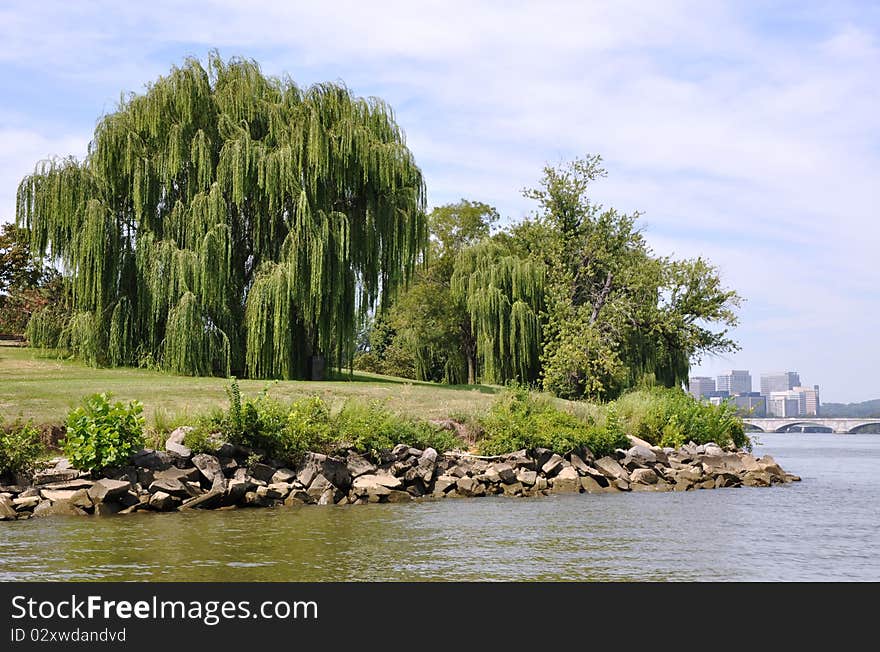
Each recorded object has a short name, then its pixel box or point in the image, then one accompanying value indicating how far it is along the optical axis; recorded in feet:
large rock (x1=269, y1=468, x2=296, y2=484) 64.18
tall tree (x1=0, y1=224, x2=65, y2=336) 131.95
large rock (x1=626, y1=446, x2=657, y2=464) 82.48
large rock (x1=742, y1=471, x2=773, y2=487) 82.69
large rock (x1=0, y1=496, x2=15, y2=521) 53.16
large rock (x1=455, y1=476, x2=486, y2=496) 70.23
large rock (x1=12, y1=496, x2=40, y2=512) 54.44
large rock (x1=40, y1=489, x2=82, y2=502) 55.77
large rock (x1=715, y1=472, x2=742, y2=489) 81.49
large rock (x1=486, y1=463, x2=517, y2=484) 72.69
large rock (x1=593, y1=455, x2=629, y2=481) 77.82
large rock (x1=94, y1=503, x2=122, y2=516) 55.57
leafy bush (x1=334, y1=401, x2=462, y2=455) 70.54
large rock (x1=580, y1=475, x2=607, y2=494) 75.56
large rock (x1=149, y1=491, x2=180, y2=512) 57.26
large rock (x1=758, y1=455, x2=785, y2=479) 86.99
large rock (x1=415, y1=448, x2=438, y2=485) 69.92
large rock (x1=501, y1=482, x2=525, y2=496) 71.67
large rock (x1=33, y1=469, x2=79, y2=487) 58.34
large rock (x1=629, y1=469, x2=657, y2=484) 78.33
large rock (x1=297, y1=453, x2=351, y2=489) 65.21
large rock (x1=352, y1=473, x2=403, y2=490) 66.08
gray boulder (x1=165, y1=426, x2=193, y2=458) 62.13
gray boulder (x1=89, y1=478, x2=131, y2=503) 55.67
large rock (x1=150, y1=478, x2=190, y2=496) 58.49
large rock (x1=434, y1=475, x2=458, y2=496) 69.36
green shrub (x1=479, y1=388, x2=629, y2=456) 78.18
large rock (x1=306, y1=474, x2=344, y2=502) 64.03
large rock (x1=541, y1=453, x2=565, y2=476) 76.02
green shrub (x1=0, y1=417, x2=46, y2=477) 58.18
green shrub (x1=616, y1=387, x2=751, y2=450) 92.53
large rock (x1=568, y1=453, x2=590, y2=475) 77.26
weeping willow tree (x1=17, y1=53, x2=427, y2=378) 101.76
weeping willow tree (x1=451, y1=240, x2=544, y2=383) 138.10
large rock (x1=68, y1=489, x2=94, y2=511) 55.62
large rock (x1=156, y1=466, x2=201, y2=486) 59.88
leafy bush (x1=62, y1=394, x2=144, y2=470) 58.44
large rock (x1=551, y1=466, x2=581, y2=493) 74.43
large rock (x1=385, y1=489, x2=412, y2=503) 66.39
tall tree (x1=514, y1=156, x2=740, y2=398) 138.82
